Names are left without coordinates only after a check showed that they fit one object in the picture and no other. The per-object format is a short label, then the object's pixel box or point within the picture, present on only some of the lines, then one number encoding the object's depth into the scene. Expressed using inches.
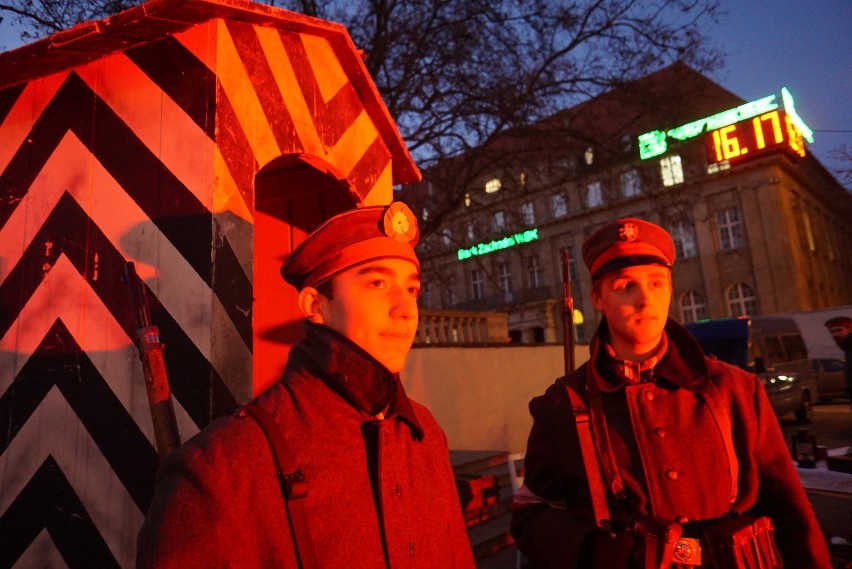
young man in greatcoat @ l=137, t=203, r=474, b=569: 48.9
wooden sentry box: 84.0
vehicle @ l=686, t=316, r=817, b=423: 508.7
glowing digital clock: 593.6
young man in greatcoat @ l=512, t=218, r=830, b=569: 73.0
